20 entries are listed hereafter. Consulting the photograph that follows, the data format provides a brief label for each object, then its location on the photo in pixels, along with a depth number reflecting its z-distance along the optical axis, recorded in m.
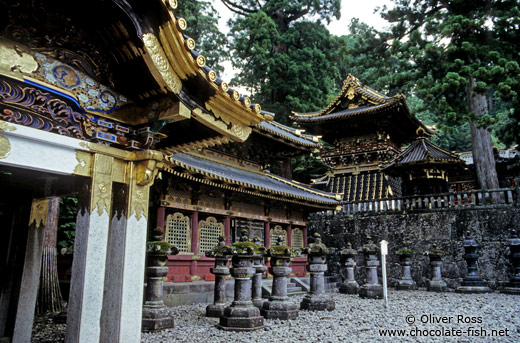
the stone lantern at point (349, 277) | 14.02
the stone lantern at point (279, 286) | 8.62
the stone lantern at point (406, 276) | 15.12
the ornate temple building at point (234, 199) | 11.81
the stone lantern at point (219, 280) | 8.48
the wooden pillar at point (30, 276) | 5.19
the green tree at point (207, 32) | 24.83
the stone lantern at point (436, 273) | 15.05
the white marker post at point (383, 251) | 9.48
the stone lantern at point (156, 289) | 7.05
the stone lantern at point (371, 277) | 12.78
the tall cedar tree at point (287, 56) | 27.39
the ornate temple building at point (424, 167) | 19.05
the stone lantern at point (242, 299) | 7.31
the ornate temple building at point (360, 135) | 23.17
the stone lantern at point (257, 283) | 9.72
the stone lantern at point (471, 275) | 14.33
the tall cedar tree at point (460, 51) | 14.77
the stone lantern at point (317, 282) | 9.90
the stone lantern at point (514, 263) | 13.75
